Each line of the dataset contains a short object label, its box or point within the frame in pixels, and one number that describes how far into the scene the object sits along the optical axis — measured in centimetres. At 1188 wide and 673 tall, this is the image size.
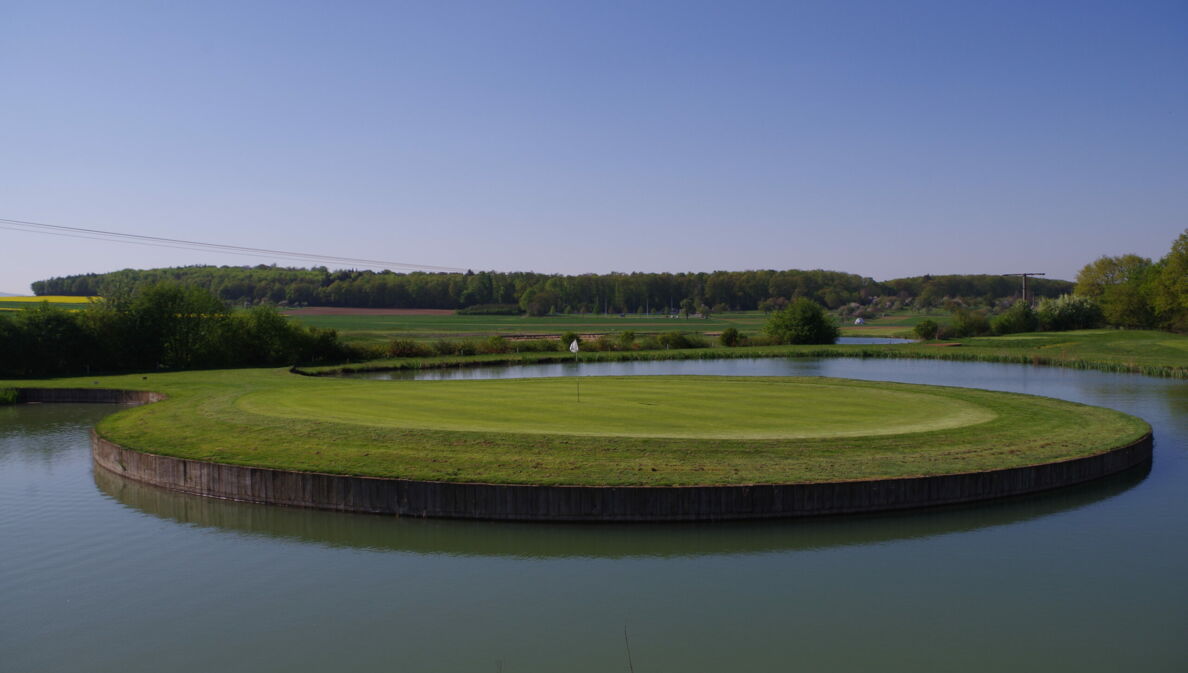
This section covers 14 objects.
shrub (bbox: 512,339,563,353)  6631
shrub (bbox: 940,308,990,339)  8425
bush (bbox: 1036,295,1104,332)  8906
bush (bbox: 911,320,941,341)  8475
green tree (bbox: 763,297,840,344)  7600
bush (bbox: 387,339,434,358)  5853
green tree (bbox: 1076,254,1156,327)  8506
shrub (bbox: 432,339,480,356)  6191
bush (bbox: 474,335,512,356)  6400
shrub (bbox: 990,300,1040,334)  8575
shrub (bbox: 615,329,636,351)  6912
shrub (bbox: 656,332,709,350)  7106
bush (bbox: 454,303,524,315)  14012
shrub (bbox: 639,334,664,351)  7044
